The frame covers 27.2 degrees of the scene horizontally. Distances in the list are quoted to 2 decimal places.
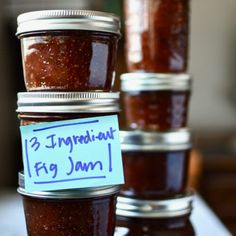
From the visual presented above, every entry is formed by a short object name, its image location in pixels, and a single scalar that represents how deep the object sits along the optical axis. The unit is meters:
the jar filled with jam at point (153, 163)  0.79
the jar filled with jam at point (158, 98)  0.80
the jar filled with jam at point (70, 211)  0.52
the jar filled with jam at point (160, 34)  0.80
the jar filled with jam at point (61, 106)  0.52
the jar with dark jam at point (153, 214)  0.73
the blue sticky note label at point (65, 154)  0.51
